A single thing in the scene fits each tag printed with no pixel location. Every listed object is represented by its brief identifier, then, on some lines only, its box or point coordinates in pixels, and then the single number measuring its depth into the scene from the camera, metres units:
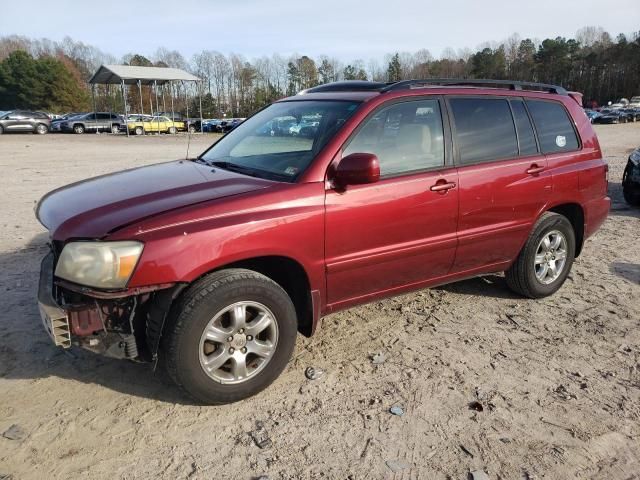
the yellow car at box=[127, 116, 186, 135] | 39.59
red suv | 2.80
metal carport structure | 34.84
